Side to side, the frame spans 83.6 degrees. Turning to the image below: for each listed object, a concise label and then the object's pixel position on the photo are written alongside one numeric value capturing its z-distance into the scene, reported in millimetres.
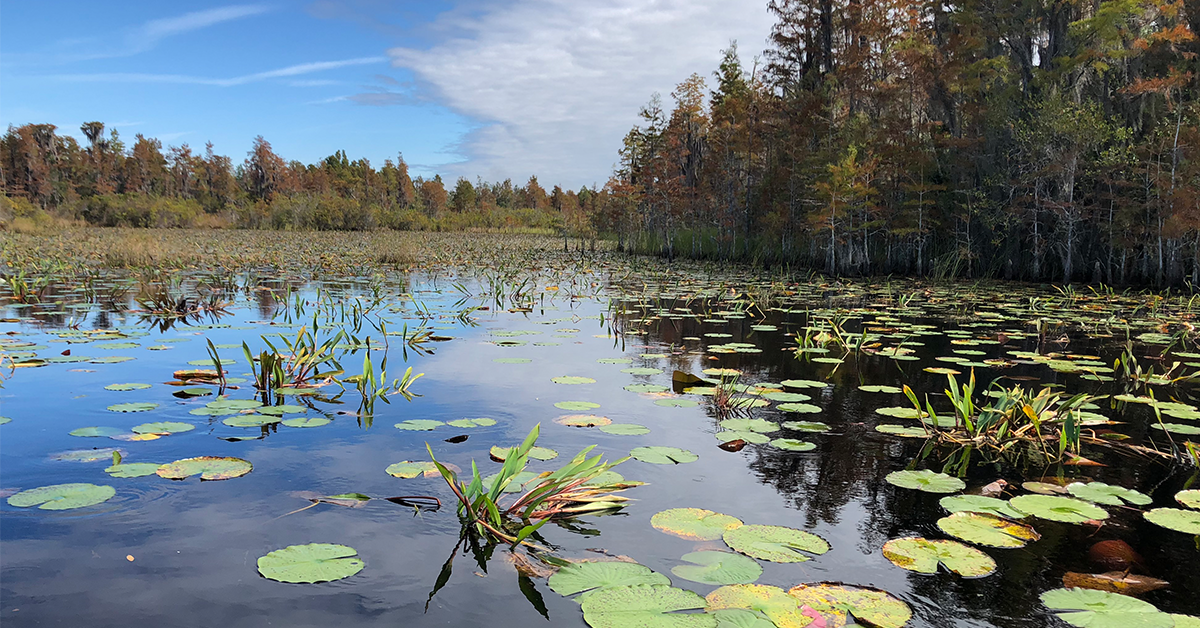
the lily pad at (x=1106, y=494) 2328
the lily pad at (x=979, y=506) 2227
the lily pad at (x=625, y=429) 3088
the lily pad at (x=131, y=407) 3295
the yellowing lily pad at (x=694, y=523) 2029
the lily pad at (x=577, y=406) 3486
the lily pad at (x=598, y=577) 1685
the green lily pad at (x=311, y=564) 1715
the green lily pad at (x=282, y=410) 3324
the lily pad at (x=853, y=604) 1556
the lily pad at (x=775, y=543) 1885
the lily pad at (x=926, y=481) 2449
